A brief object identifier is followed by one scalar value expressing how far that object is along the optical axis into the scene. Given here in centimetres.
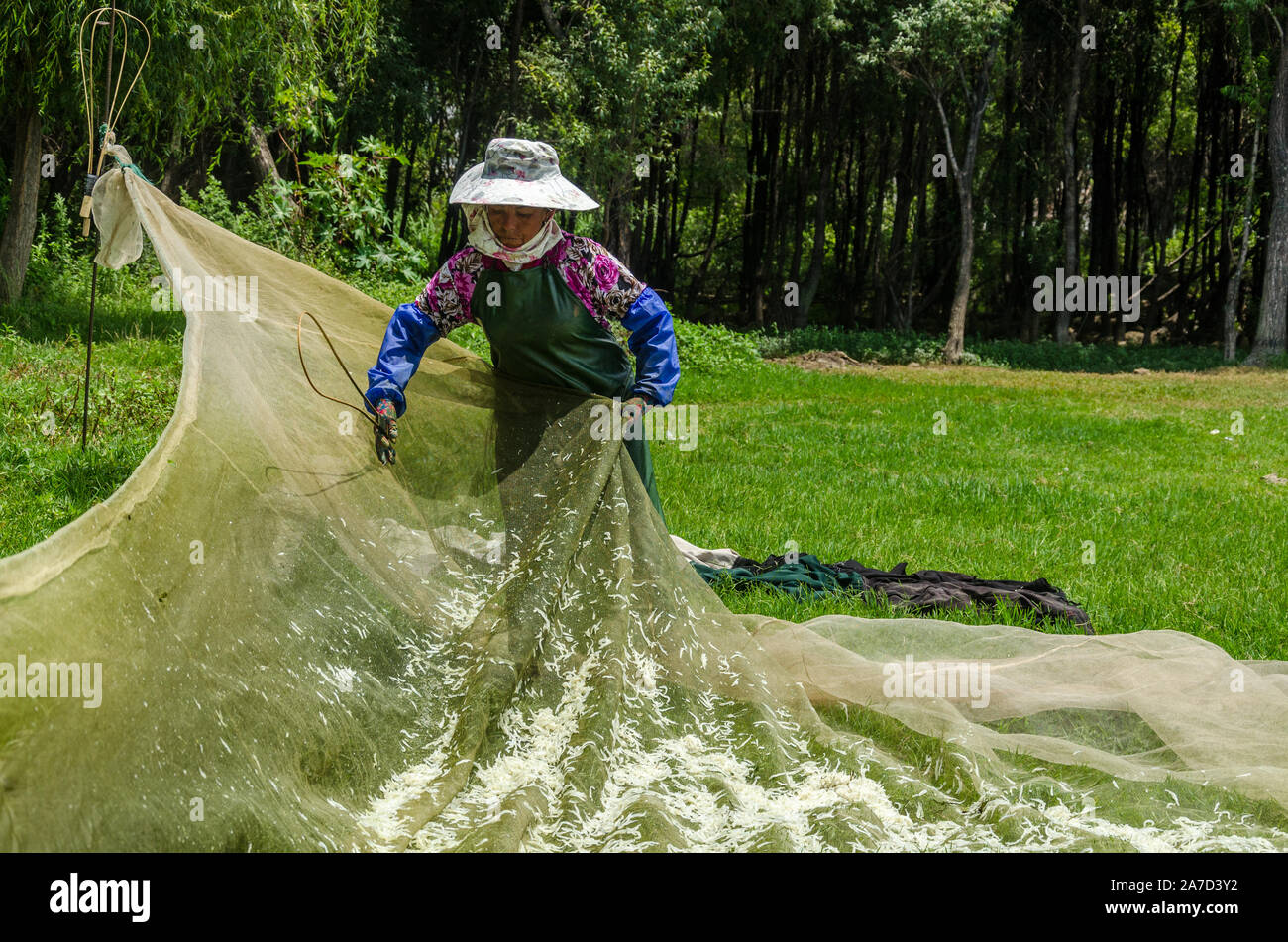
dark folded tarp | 548
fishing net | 278
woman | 445
